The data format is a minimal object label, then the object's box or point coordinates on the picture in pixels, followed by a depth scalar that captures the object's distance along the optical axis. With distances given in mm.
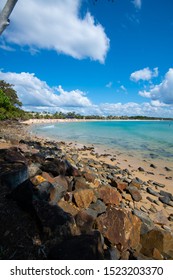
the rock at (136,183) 6566
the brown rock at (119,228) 3125
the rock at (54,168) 5444
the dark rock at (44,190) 3658
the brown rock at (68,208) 3566
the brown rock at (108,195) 4720
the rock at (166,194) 6136
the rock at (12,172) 3631
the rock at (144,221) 3722
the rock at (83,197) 4133
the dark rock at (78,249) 2059
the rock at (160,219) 4470
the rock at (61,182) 4502
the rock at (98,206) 3996
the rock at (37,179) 4333
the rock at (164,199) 5654
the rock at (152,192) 6136
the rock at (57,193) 3853
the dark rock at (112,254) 2703
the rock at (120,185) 5938
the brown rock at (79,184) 4845
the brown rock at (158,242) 3247
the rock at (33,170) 4677
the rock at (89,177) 6022
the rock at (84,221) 3167
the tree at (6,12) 2351
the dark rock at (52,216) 2546
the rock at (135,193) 5524
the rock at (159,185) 7145
